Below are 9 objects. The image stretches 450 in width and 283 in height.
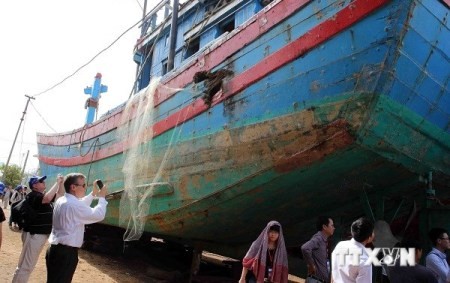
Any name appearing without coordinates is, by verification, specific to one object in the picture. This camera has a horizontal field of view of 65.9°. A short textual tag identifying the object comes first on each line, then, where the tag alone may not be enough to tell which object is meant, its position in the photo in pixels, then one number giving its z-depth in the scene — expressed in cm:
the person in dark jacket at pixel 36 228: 407
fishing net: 505
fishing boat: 315
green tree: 4904
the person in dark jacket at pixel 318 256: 345
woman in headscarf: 343
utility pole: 2827
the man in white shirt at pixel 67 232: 308
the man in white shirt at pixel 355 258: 243
